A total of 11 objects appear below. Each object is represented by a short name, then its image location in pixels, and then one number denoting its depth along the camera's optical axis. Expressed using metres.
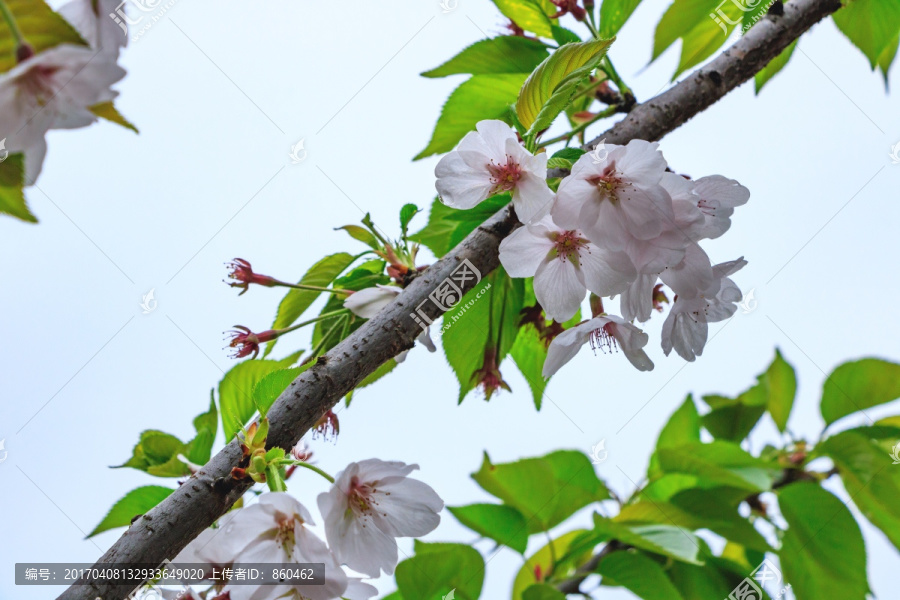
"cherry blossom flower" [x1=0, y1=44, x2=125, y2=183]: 0.36
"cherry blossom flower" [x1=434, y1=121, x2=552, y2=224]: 0.45
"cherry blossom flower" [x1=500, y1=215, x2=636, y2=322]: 0.45
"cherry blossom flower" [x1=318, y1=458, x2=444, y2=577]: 0.44
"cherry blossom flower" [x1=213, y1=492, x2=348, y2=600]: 0.43
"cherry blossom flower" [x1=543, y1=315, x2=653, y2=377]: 0.47
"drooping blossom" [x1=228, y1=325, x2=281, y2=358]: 0.51
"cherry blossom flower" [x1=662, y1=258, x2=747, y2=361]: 0.46
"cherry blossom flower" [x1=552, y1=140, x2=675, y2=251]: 0.44
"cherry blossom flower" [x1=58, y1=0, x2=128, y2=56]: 0.37
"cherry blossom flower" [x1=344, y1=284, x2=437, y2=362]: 0.49
